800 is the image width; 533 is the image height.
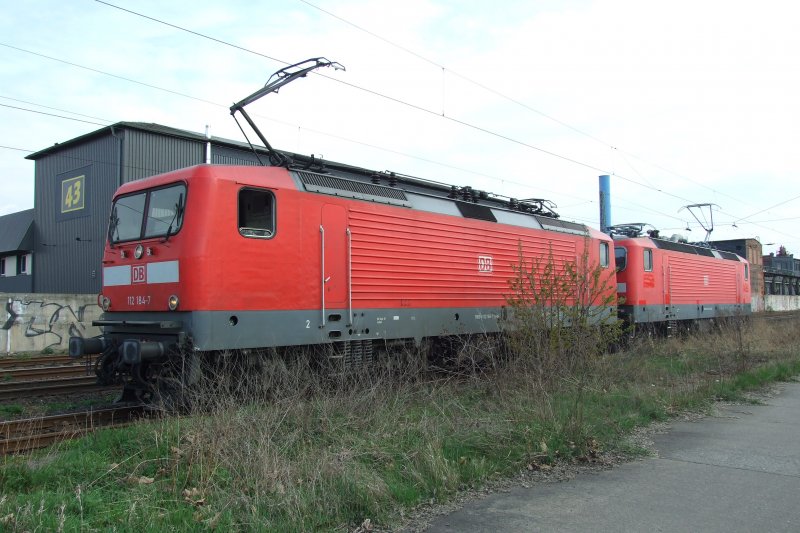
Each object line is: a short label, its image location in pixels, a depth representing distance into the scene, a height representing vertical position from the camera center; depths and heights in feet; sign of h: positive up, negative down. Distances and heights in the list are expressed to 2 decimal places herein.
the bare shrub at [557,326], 24.75 -0.98
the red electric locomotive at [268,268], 24.23 +1.77
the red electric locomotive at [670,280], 59.11 +2.39
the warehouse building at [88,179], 77.15 +17.56
